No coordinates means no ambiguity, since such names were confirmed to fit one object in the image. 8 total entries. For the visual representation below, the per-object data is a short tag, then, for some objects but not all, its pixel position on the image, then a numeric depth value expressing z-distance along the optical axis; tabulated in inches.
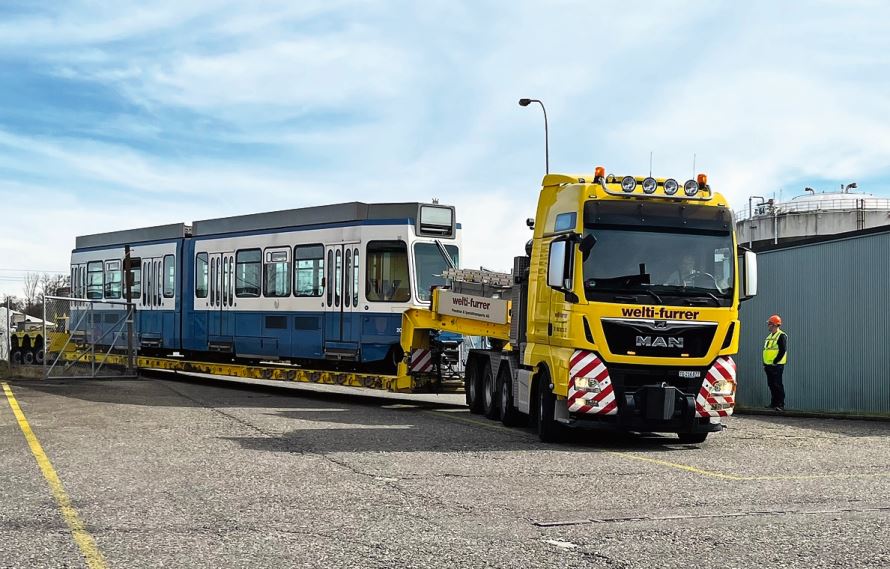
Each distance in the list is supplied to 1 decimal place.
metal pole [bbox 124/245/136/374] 1090.8
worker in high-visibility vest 762.8
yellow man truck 501.7
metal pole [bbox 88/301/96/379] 1079.0
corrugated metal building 773.9
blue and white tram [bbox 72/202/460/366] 775.1
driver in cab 510.9
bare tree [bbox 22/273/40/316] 4821.9
